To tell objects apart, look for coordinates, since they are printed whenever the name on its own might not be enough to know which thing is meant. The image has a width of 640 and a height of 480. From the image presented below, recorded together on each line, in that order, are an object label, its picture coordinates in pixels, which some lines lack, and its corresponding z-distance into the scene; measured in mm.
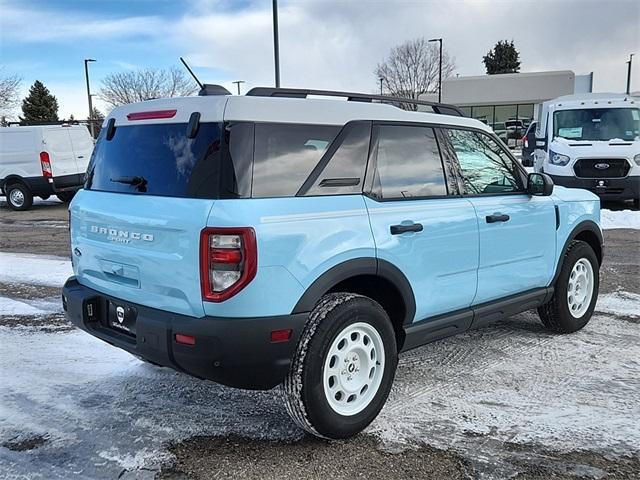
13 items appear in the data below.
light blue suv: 2885
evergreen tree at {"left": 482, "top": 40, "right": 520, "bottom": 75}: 68188
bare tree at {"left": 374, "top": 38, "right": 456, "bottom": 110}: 49438
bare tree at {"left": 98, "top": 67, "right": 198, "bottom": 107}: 43438
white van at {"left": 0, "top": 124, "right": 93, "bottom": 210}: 14930
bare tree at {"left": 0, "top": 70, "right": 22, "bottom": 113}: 34750
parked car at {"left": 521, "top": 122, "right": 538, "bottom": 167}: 16567
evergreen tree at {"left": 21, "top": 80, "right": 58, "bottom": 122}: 55375
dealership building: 45094
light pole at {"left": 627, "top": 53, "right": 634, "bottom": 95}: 49688
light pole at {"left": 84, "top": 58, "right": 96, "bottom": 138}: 36656
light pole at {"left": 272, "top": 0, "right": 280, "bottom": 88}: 12070
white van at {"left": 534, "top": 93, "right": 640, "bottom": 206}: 12203
